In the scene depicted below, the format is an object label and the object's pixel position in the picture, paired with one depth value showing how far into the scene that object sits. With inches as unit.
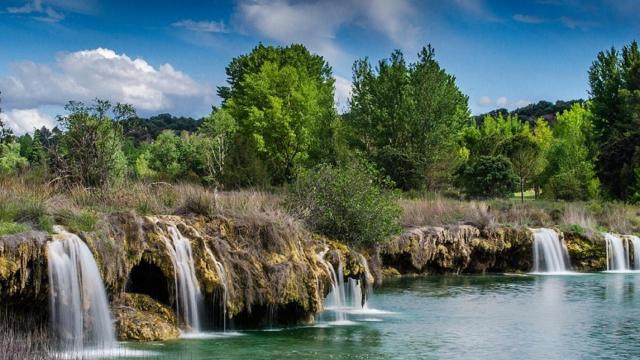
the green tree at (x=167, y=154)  3831.2
